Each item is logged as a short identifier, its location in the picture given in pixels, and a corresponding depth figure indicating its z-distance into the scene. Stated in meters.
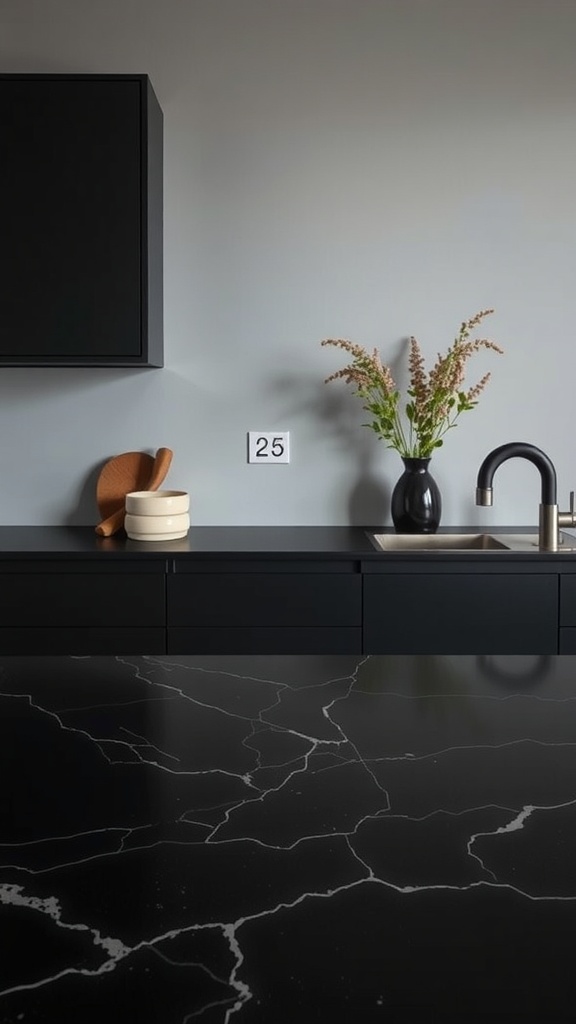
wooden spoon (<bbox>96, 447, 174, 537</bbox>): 2.63
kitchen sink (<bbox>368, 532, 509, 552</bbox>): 2.69
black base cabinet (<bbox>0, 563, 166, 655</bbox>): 2.33
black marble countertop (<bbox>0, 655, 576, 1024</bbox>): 0.54
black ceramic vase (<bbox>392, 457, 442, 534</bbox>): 2.69
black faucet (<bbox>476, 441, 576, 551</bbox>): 2.42
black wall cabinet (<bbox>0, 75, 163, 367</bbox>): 2.44
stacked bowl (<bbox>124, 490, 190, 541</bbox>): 2.53
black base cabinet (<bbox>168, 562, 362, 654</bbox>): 2.33
